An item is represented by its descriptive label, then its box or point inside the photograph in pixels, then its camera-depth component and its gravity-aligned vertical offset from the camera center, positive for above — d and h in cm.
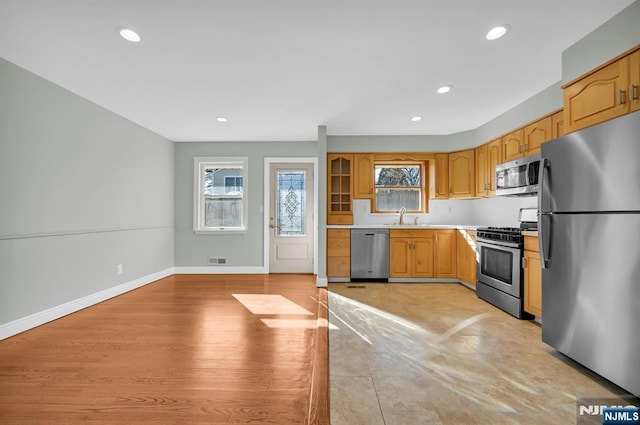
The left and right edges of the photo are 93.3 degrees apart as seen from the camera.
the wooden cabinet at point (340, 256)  505 -72
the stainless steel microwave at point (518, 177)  354 +46
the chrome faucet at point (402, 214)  544 -2
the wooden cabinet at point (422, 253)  498 -66
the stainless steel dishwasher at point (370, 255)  502 -70
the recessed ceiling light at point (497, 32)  228 +140
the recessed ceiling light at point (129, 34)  228 +138
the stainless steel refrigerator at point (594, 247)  180 -23
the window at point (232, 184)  582 +55
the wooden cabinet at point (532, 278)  305 -67
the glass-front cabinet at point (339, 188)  536 +44
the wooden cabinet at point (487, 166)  443 +74
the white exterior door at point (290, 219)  571 -12
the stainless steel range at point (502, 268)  332 -67
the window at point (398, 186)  561 +50
